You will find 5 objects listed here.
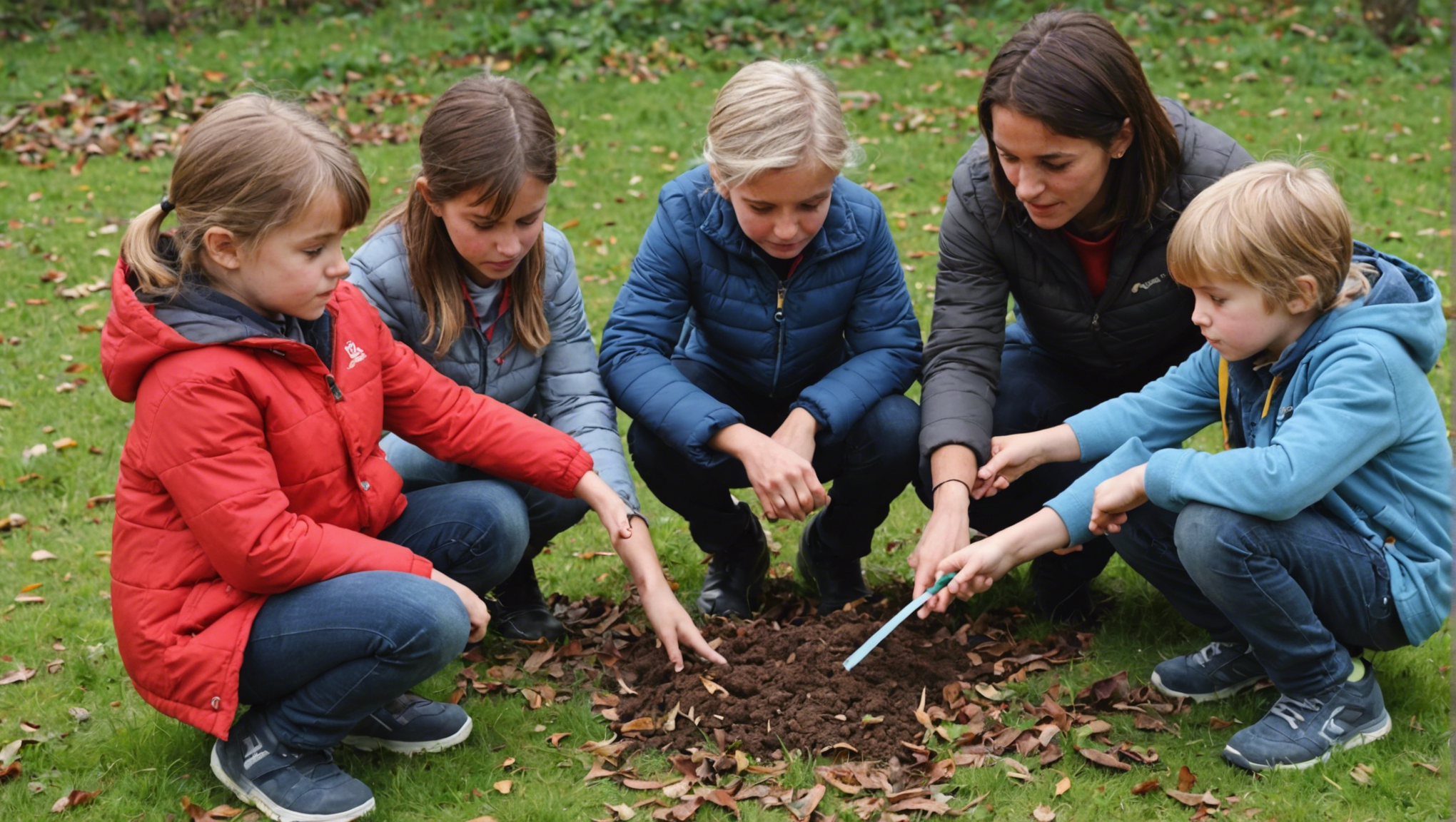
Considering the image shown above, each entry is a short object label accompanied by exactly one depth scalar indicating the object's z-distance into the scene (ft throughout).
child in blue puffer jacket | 10.38
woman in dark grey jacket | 10.11
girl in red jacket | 8.36
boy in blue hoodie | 8.63
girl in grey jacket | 10.26
